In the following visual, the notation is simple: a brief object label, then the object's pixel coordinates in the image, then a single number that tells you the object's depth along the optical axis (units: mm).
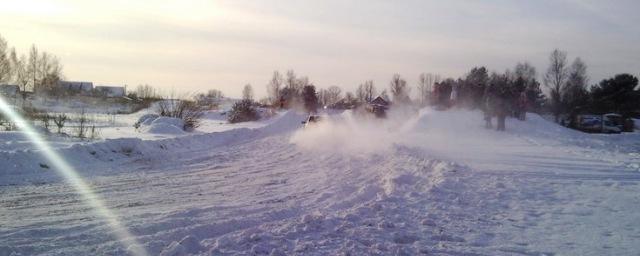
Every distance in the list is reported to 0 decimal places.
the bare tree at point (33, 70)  76875
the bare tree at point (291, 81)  114875
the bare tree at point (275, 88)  114875
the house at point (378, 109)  43062
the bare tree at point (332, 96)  128325
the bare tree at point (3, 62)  49888
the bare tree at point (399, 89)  102312
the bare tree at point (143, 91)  103525
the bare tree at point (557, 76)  66688
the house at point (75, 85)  82000
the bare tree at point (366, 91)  120162
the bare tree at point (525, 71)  74438
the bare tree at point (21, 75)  70244
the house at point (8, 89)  54009
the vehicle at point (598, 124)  42250
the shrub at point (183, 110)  34281
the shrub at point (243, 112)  53488
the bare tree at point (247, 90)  111850
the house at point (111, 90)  103262
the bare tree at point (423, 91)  106475
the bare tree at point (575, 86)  63781
